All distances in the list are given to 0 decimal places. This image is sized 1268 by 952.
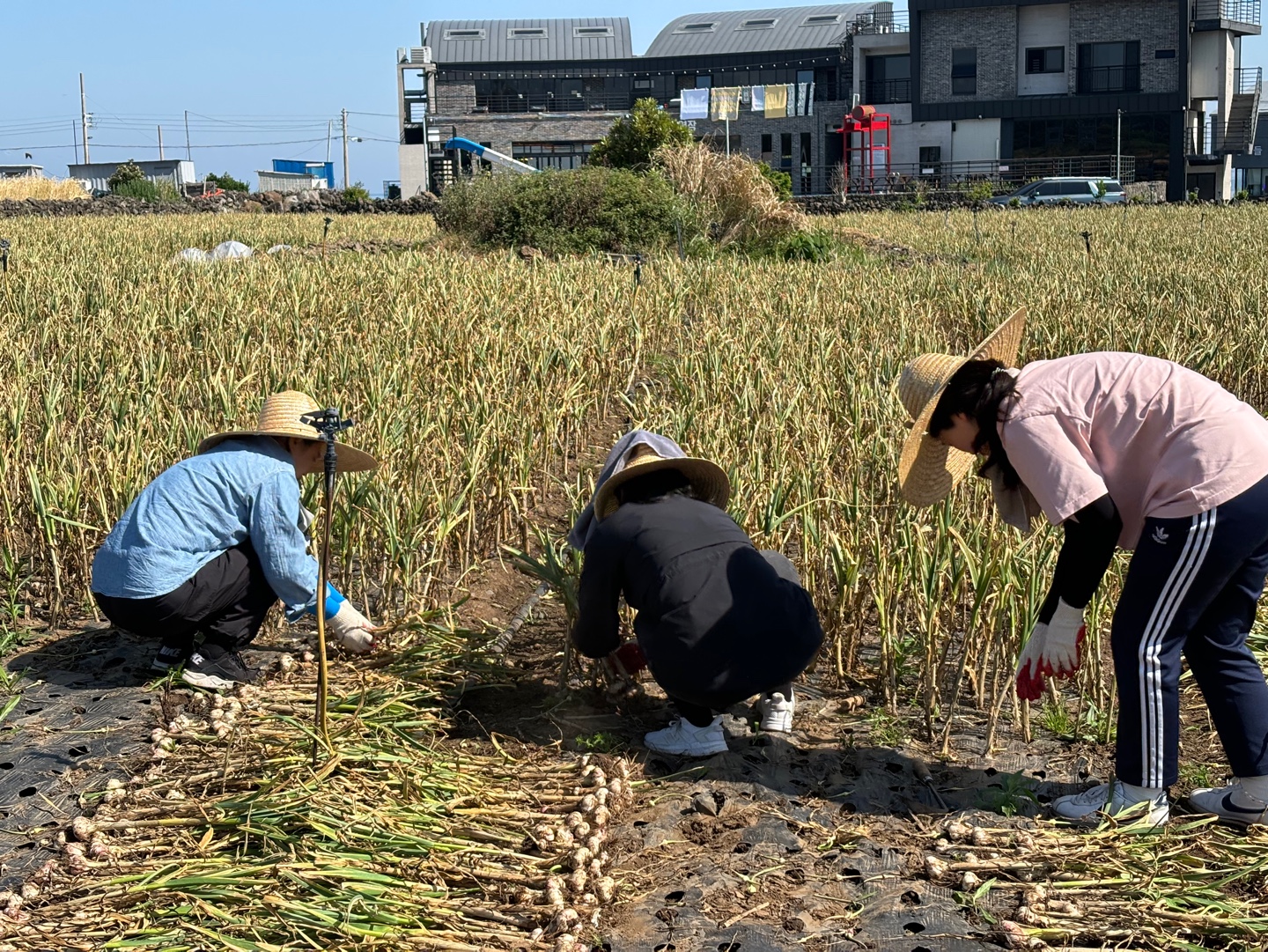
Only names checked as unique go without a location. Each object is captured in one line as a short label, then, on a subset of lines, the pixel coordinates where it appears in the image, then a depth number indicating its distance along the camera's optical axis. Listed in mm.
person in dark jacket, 2678
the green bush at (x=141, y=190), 29500
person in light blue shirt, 3041
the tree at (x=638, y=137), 22812
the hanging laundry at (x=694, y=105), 37656
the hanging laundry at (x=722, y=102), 36000
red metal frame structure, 33094
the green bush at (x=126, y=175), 34562
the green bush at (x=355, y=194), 27238
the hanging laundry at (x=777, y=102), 37594
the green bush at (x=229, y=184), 42094
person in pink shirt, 2311
